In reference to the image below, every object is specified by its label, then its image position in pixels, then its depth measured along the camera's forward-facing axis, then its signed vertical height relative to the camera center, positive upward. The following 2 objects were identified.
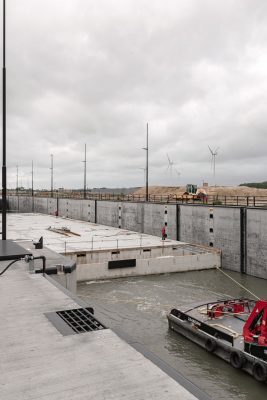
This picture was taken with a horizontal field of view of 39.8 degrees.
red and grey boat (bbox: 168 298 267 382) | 14.65 -6.20
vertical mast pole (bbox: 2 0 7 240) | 18.58 +3.60
